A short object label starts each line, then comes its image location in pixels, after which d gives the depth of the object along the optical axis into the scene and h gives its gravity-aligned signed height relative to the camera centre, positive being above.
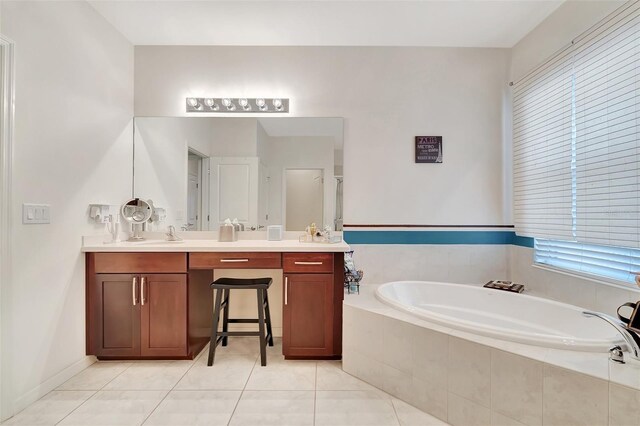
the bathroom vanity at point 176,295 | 2.07 -0.59
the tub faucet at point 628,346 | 1.18 -0.53
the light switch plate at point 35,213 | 1.64 -0.01
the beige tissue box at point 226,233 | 2.49 -0.17
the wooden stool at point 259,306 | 2.06 -0.67
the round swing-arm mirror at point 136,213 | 2.47 -0.01
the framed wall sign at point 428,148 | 2.61 +0.59
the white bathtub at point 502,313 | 1.36 -0.65
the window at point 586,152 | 1.62 +0.41
